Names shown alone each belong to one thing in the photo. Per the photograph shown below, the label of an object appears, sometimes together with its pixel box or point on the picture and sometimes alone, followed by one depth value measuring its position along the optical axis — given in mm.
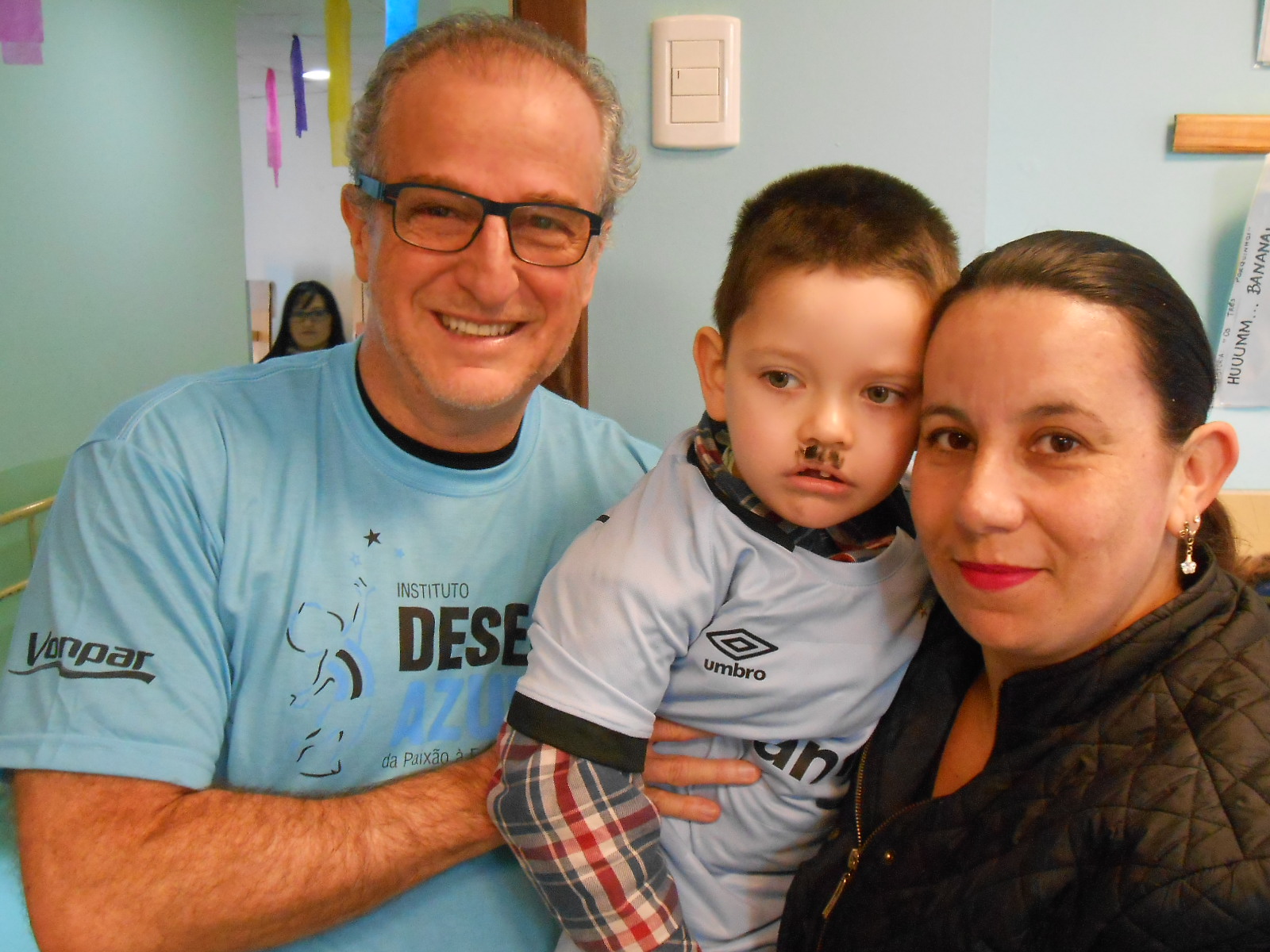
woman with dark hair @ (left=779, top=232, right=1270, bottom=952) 722
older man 940
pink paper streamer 1687
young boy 913
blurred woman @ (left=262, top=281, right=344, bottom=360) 1834
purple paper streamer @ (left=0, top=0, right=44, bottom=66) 1483
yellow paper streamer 1632
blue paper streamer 1512
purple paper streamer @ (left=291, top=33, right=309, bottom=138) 1672
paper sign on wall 1605
